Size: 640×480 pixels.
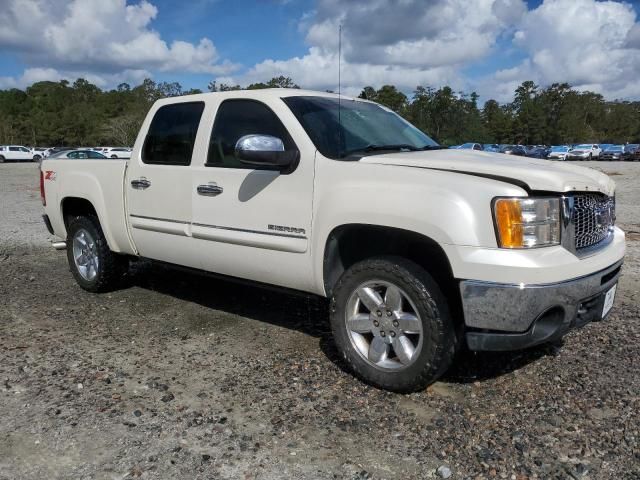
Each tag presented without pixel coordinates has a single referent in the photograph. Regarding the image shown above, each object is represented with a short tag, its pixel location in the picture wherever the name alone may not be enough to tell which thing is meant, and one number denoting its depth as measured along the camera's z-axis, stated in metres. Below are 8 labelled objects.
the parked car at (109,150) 42.49
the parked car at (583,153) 56.25
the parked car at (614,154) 54.28
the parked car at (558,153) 55.19
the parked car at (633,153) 52.72
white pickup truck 3.07
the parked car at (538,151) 49.62
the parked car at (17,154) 50.56
